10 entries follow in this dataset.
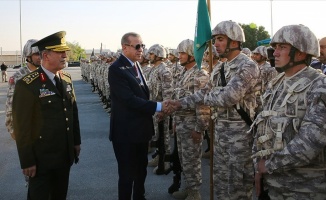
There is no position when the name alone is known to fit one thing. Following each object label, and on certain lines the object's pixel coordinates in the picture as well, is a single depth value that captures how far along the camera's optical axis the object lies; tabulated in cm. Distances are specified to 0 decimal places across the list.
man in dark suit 448
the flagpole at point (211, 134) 461
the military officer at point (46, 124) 359
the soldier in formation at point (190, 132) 523
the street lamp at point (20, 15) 5714
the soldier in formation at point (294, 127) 269
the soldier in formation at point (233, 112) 401
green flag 484
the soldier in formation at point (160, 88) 664
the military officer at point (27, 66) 495
